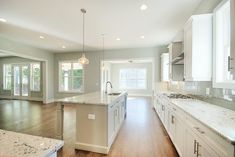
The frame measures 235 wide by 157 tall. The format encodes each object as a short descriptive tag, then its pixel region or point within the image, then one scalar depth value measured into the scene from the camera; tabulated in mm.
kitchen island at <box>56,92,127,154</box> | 1915
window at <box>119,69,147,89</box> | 8609
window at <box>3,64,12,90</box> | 7000
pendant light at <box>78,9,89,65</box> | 2625
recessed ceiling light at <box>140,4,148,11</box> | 2203
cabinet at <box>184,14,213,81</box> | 1739
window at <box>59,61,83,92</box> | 6167
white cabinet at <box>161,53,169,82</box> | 4474
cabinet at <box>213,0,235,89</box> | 1531
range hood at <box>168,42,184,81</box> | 2891
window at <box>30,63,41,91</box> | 6411
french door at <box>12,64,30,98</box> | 6643
